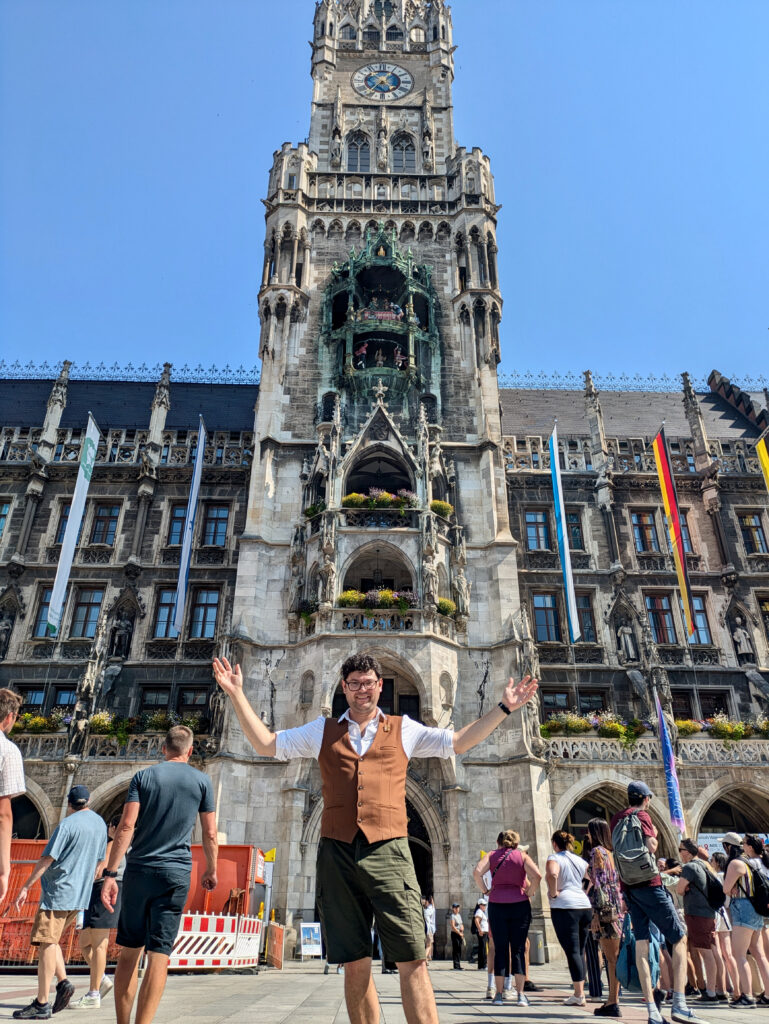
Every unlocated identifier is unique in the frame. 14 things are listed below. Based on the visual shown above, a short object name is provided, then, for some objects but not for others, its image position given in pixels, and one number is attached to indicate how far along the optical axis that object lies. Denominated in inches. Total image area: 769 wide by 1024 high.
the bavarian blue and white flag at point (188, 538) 932.6
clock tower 827.4
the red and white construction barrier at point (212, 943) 429.7
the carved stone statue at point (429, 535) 924.2
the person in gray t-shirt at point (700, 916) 324.2
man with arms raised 145.6
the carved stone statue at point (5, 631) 983.0
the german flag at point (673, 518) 949.8
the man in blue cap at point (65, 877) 244.8
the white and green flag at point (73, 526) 908.3
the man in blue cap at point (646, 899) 240.4
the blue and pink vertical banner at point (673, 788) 828.0
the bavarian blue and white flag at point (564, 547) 944.3
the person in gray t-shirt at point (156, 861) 173.9
